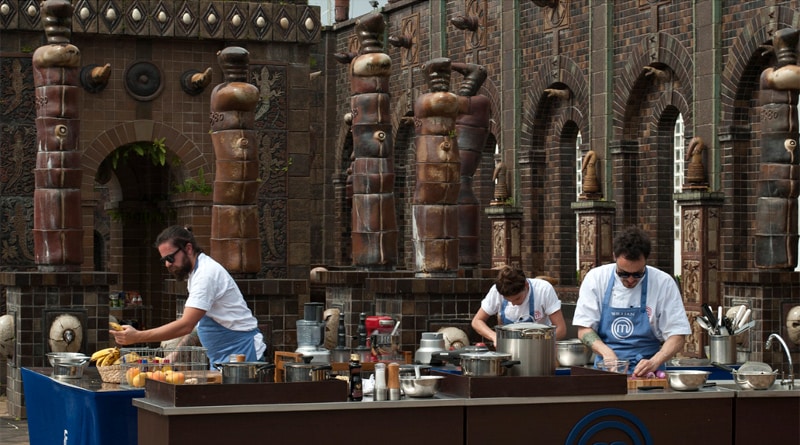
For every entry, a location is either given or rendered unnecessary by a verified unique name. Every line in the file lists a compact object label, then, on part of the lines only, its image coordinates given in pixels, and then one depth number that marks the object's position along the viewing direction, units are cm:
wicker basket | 977
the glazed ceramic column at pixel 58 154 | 1691
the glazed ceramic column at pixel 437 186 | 1753
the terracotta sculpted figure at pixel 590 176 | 3025
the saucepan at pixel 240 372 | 858
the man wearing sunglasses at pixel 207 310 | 980
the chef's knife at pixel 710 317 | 1222
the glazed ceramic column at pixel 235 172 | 1736
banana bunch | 1009
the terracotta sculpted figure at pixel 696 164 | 2711
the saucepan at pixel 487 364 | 886
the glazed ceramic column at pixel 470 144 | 2095
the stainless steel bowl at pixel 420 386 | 877
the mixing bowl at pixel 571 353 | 1034
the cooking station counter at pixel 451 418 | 834
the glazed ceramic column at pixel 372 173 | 1845
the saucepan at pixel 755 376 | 924
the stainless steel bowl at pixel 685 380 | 912
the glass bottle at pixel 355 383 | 876
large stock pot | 902
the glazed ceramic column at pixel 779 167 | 1916
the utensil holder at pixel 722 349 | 1172
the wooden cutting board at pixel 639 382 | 924
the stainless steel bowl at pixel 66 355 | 1033
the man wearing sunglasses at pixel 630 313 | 1002
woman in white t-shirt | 1165
